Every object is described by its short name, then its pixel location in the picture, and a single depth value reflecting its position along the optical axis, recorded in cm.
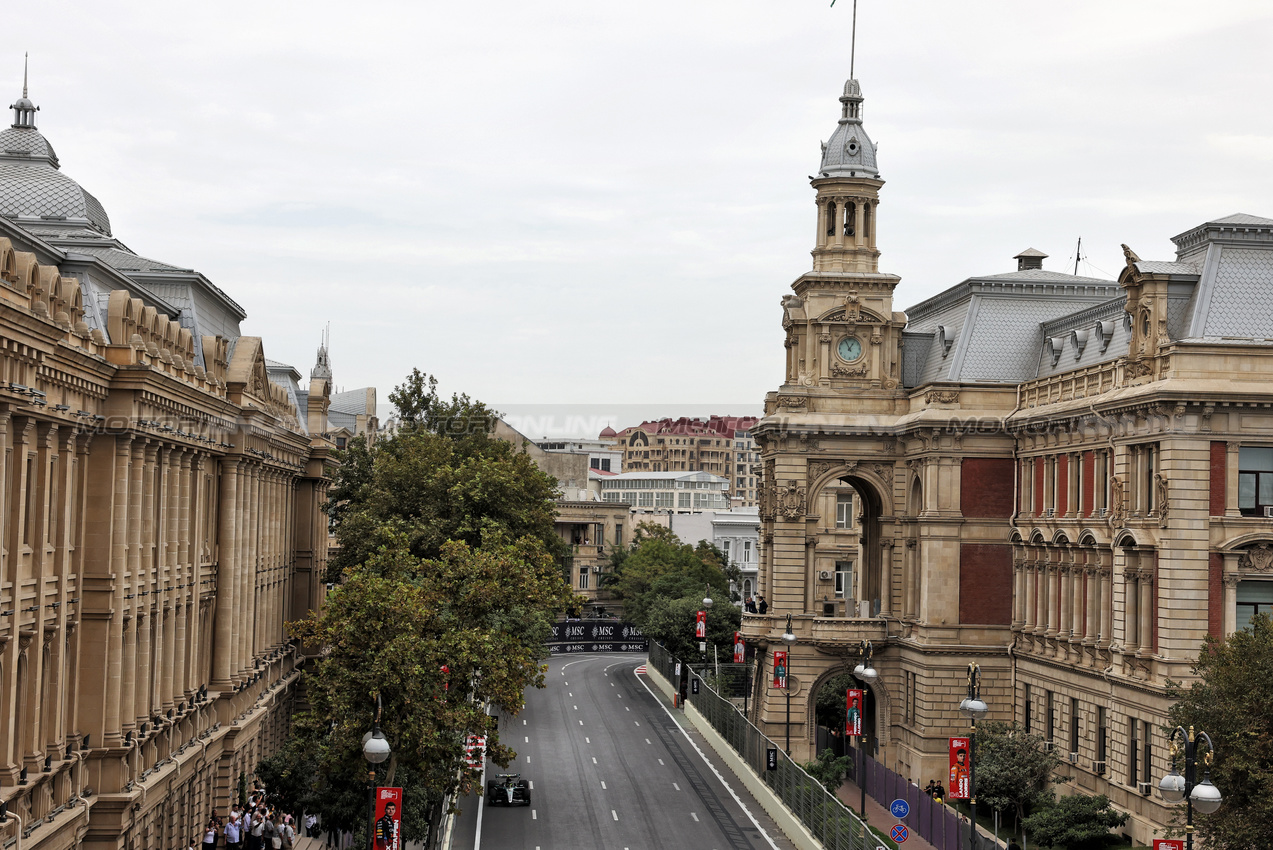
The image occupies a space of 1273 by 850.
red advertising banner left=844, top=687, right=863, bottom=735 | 5812
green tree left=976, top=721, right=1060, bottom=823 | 5119
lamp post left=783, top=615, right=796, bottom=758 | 6278
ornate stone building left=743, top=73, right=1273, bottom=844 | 4641
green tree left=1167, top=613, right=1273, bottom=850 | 3588
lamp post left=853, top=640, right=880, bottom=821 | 4853
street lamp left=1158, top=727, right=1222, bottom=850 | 2680
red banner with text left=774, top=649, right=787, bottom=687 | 6481
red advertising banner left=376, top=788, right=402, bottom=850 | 3500
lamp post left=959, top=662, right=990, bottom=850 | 3653
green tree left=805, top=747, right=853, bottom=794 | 5959
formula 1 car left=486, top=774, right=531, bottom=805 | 6002
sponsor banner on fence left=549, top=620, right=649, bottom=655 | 12562
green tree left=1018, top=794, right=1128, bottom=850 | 4694
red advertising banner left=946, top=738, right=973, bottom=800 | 4422
